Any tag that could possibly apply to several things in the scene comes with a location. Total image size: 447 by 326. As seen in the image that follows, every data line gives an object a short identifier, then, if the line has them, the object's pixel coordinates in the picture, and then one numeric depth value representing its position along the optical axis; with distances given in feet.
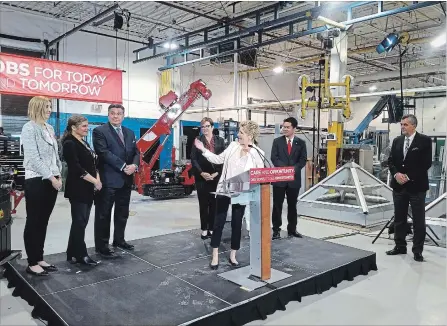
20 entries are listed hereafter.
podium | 9.08
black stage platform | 7.64
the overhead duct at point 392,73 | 40.16
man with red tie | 14.25
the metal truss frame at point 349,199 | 18.29
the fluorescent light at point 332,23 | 20.18
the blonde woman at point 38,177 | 9.20
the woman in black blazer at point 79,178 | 9.96
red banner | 17.69
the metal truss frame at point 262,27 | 20.58
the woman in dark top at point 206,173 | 13.48
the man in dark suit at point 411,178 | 12.75
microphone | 10.05
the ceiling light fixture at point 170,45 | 31.82
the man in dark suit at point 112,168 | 11.09
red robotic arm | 23.90
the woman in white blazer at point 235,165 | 9.85
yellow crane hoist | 20.81
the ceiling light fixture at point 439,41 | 23.81
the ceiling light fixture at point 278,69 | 37.83
